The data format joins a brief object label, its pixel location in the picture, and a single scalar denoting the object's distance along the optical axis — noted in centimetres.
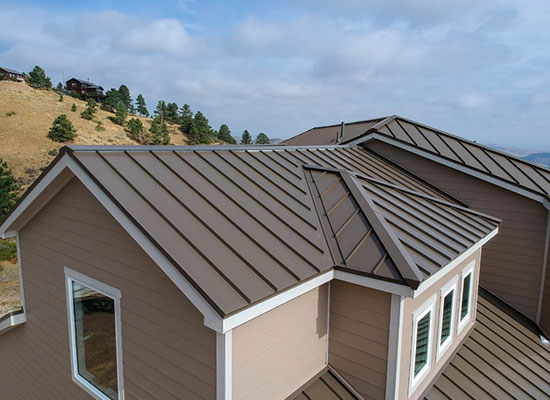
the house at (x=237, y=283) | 380
